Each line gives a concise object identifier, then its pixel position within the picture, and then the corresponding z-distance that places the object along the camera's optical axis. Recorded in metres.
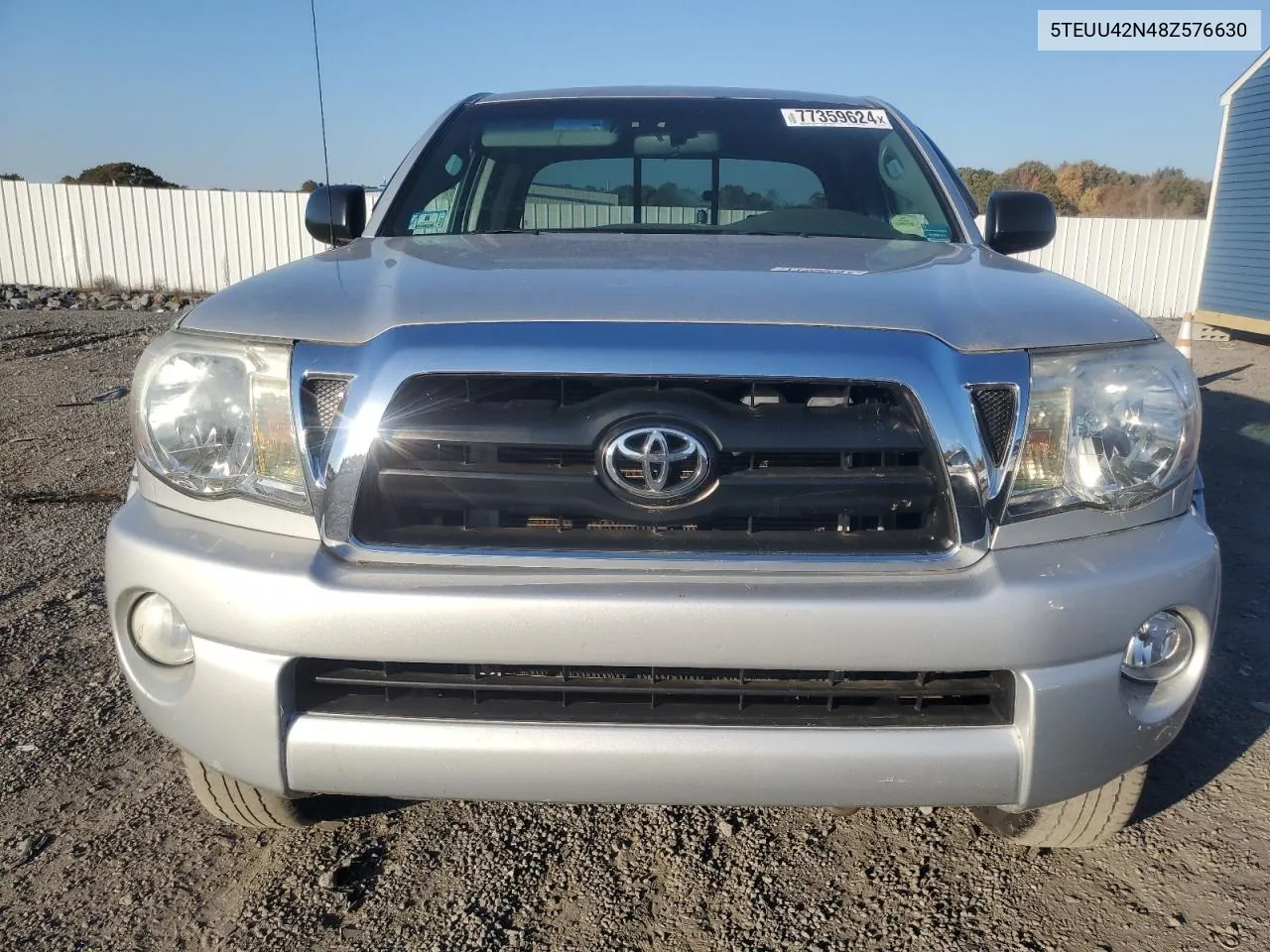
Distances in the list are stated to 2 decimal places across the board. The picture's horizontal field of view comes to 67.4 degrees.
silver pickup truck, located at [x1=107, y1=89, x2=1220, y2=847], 1.59
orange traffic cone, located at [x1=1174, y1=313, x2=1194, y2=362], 8.69
